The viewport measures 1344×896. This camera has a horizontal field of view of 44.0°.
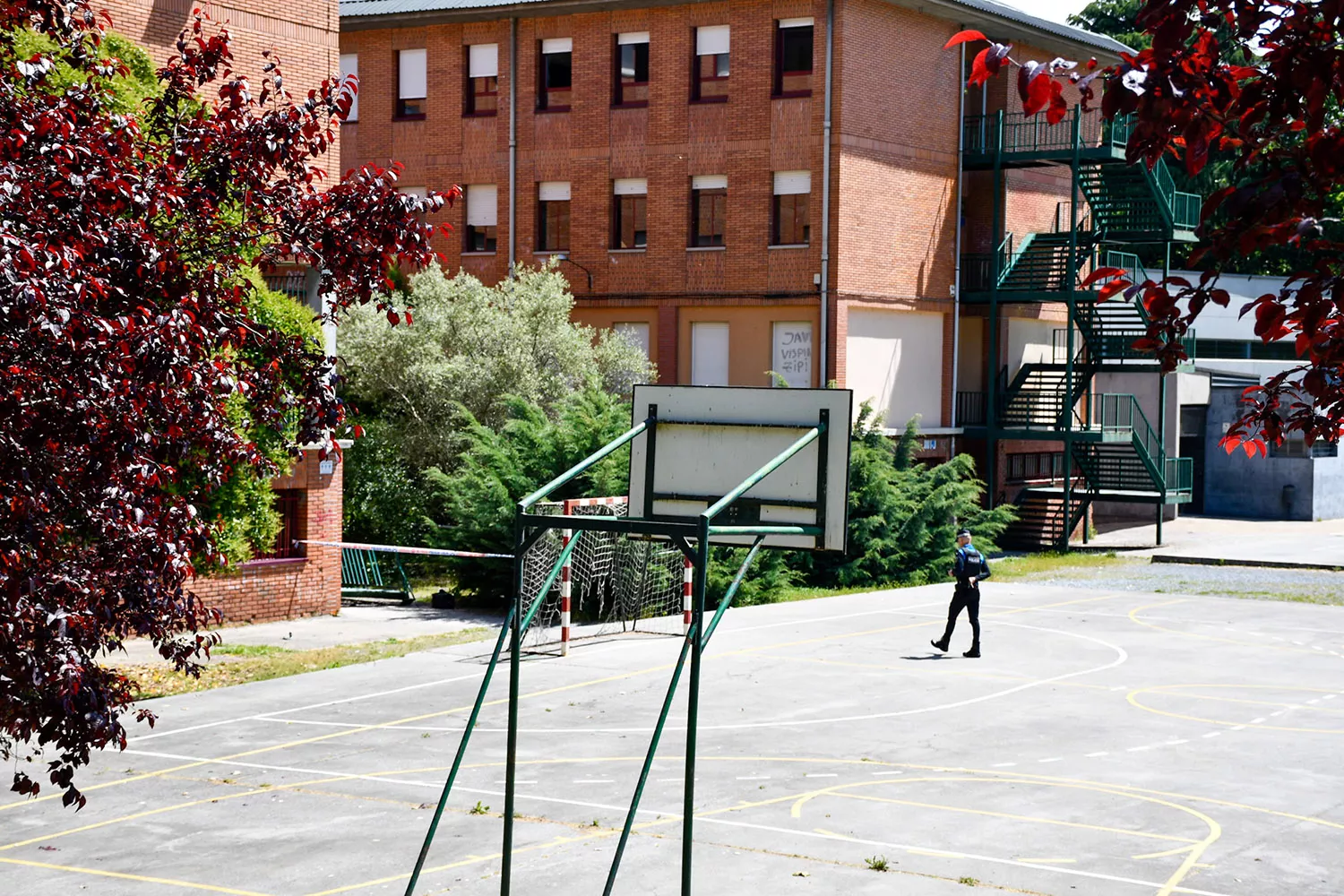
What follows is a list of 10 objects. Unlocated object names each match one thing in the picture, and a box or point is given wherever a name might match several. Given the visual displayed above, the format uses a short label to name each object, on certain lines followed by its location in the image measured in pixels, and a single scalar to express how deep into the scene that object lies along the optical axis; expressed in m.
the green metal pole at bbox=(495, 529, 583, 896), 9.77
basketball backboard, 10.91
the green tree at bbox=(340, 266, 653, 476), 34.56
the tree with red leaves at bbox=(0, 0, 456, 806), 6.90
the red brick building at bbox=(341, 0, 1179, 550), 39.88
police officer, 23.47
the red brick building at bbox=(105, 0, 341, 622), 25.61
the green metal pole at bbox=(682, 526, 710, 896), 8.97
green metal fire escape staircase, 42.34
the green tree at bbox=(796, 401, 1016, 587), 34.44
